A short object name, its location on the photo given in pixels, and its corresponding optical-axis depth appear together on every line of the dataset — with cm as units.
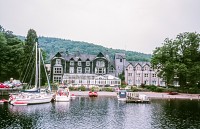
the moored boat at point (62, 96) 6950
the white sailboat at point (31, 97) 6086
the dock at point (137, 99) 7209
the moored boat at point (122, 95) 7588
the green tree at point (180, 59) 8956
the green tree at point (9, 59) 9775
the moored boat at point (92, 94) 8119
